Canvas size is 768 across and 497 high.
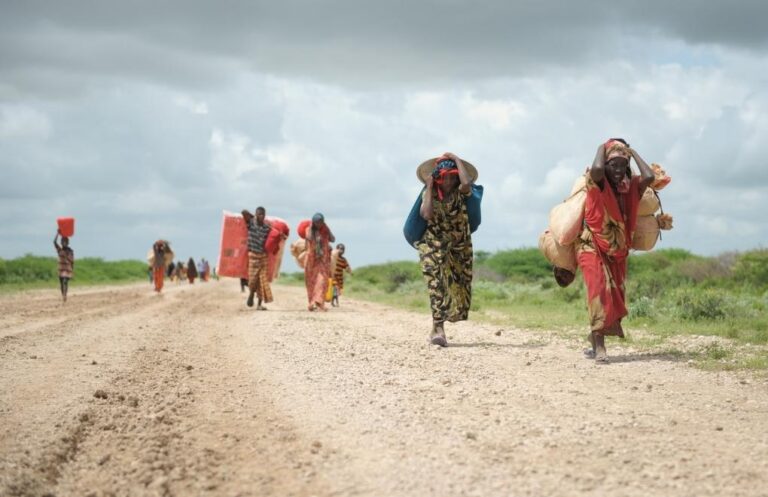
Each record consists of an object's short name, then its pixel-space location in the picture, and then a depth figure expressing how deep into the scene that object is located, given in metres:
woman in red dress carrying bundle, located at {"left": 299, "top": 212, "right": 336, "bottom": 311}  19.78
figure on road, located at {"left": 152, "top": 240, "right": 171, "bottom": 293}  30.80
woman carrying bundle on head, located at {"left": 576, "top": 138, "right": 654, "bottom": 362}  9.26
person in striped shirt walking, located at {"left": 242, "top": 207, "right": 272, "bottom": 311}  20.25
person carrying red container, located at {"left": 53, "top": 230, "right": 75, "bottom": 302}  24.70
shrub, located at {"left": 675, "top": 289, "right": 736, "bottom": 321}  14.46
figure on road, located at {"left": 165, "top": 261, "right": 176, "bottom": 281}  56.09
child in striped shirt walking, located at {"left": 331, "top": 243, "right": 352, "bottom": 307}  23.33
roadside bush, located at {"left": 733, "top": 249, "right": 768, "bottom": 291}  23.16
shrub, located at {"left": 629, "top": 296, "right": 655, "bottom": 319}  15.23
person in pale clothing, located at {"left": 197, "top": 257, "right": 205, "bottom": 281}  61.22
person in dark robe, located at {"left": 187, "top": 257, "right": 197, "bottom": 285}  51.88
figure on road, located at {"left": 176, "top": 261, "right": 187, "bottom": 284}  54.53
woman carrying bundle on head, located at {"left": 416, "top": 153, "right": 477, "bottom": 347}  11.04
